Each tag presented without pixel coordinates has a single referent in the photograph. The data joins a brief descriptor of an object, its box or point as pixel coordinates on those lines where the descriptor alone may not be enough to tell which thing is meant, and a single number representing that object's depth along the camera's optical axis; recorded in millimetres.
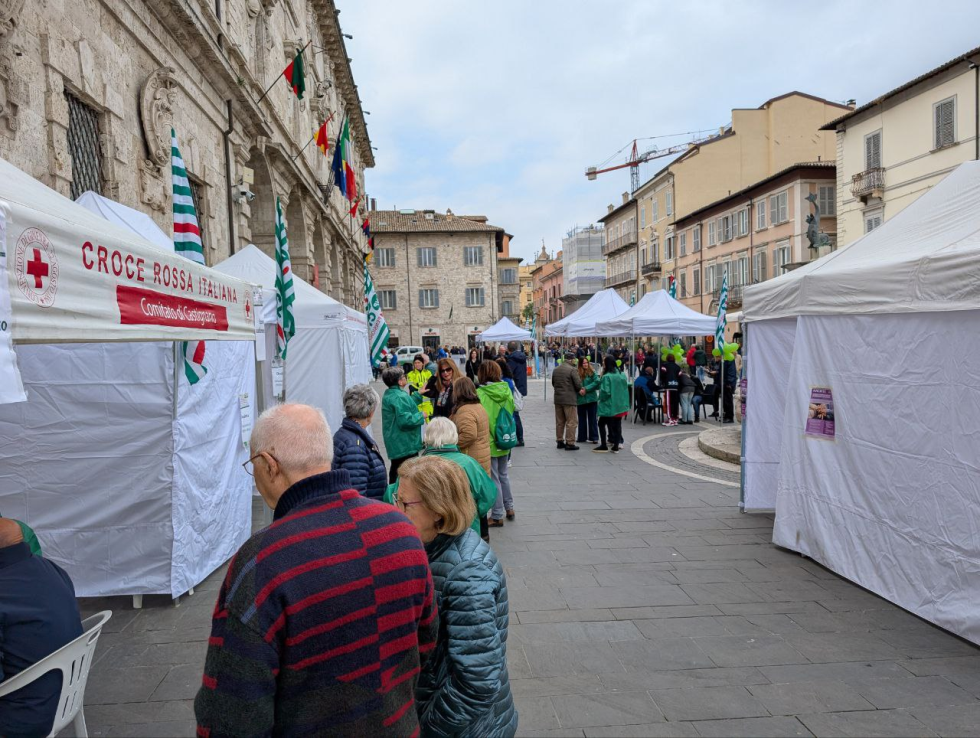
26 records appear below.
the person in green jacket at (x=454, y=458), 3922
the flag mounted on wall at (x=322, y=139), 14609
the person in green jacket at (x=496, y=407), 6961
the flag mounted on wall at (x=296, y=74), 12516
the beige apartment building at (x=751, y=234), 33375
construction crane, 94688
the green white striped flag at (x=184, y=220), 5398
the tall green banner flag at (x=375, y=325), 13016
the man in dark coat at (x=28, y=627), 2535
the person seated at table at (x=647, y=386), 15211
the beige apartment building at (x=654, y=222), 48219
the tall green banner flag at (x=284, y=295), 7613
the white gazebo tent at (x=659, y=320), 15406
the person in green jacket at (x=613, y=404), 11156
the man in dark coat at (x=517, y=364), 17281
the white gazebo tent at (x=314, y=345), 9797
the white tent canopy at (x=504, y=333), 25078
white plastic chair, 2504
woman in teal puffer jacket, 2104
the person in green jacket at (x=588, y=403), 12238
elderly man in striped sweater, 1597
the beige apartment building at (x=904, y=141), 23047
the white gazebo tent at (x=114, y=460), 4793
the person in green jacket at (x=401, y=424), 6234
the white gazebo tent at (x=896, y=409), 4223
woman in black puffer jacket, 4738
